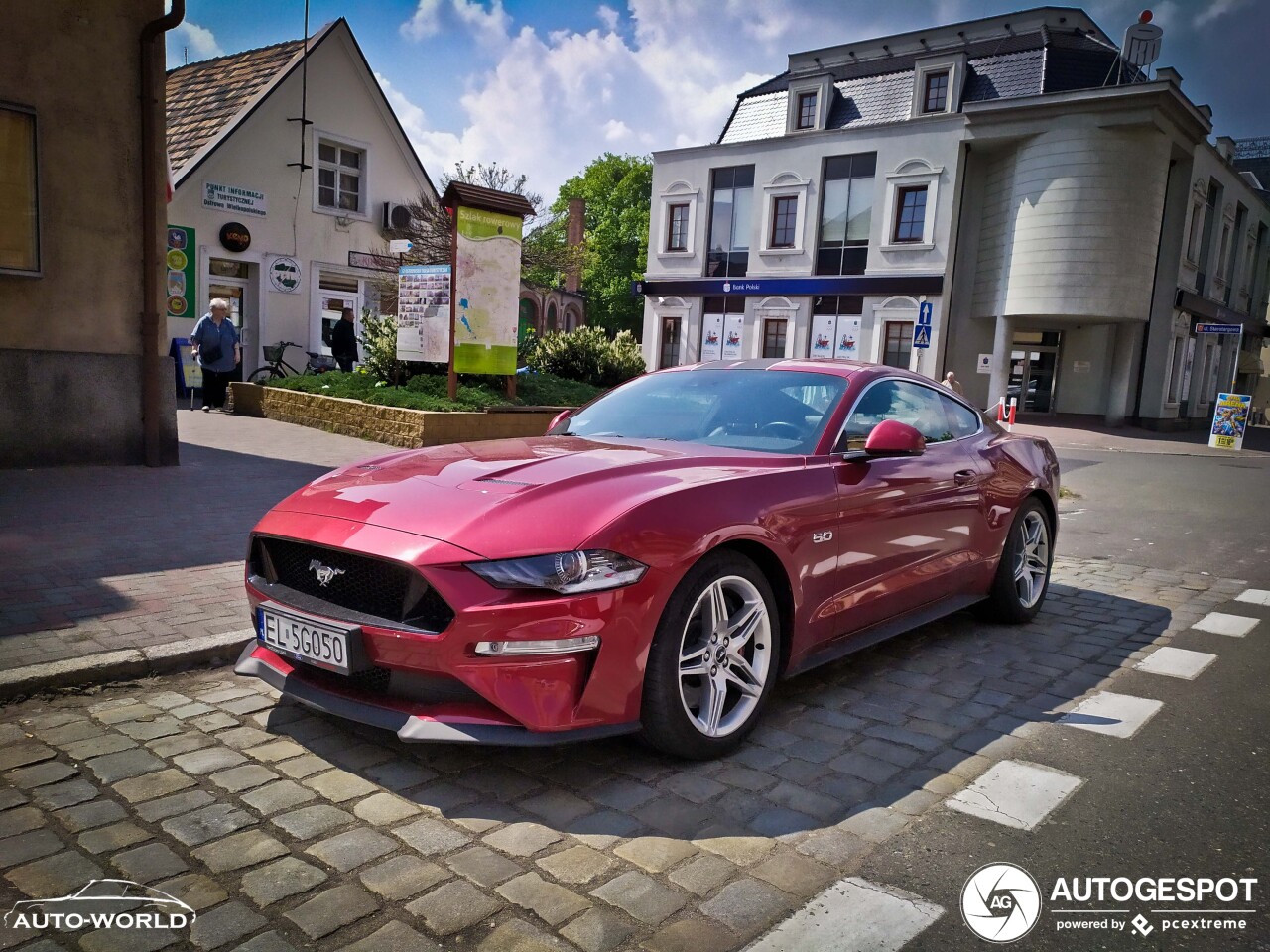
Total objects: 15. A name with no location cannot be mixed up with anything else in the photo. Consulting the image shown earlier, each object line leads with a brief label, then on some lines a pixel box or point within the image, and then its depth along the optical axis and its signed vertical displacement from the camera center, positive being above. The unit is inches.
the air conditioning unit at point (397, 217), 917.2 +118.7
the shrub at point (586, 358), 691.4 -7.6
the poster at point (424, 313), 530.9 +14.8
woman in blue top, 558.9 -10.3
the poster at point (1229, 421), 909.2 -34.6
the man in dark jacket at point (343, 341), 713.6 -5.9
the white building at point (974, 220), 1059.9 +193.6
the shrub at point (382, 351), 573.9 -9.9
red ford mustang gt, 114.2 -30.2
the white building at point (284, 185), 786.8 +132.5
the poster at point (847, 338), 1235.9 +33.9
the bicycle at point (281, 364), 784.3 -28.2
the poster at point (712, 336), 1358.3 +29.1
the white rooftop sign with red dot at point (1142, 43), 1185.4 +435.1
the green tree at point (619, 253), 2283.5 +242.3
